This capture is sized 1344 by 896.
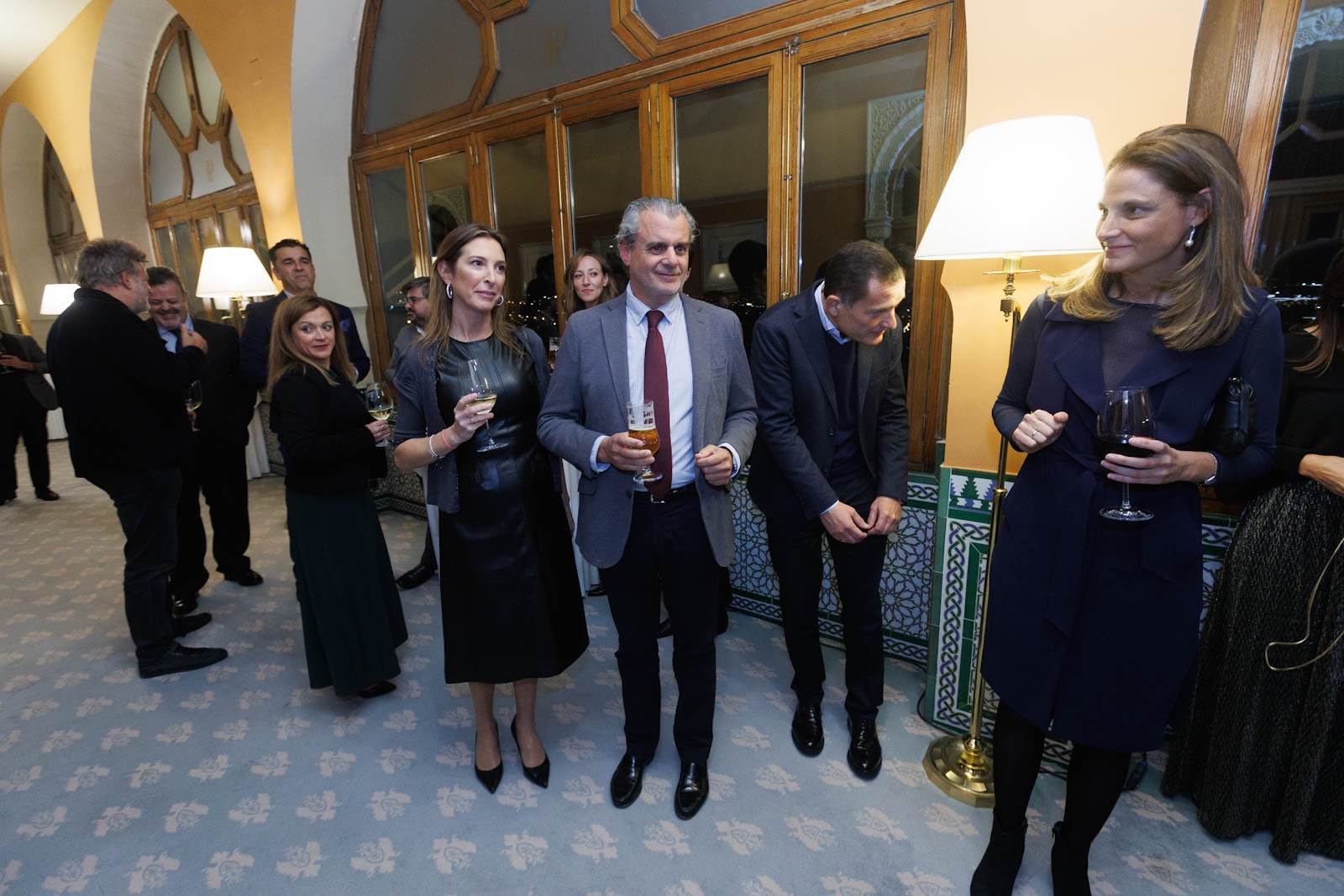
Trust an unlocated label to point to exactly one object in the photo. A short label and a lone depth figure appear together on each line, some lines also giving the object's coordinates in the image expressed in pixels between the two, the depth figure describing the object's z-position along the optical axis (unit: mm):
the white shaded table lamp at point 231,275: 3885
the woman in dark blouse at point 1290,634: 1590
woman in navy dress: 1179
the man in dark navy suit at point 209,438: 3207
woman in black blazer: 2172
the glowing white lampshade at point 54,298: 6035
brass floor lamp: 1446
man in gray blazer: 1630
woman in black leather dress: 1750
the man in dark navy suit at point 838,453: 1889
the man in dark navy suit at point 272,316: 3283
